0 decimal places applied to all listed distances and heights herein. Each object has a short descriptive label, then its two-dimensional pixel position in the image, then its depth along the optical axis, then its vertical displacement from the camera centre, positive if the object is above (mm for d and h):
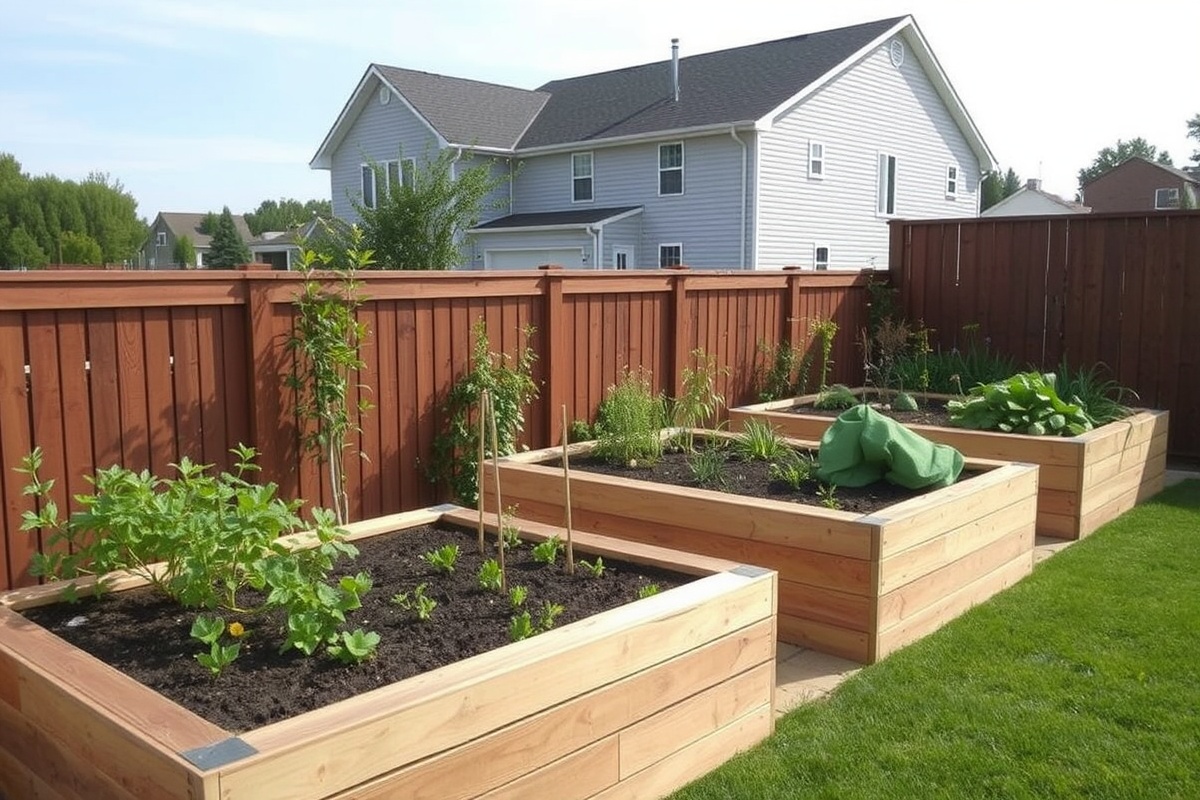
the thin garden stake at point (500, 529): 3474 -807
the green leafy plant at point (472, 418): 5707 -699
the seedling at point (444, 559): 3637 -931
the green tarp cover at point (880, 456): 4938 -808
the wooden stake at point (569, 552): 3640 -921
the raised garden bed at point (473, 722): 2189 -1024
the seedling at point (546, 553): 3787 -949
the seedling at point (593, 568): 3629 -976
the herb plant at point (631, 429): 5762 -788
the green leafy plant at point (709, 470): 5199 -914
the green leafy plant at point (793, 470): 5137 -922
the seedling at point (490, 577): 3451 -945
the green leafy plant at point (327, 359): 4832 -304
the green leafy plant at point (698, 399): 6629 -726
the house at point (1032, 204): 47812 +3942
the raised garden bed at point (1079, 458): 6082 -1057
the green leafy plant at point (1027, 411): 6492 -788
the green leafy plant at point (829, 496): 4590 -947
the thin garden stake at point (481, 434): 3568 -493
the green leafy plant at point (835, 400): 7742 -826
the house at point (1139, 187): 50906 +5115
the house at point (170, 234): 77250 +4742
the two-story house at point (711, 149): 19656 +2939
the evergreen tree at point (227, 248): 46062 +2213
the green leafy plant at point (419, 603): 3172 -971
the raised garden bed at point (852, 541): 4141 -1103
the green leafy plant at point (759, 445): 5812 -879
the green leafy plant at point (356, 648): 2758 -943
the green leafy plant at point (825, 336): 8672 -388
